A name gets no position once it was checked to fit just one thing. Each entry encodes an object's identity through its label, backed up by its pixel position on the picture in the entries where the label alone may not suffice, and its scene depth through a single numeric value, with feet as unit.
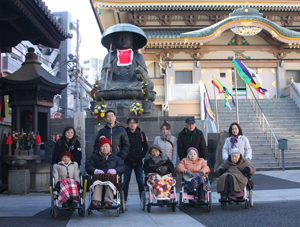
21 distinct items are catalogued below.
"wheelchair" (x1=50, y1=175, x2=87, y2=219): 18.37
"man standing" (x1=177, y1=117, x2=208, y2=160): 22.08
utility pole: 85.34
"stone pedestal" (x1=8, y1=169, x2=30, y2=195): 28.60
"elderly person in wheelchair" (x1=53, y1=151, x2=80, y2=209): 18.24
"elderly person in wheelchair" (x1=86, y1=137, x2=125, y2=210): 18.19
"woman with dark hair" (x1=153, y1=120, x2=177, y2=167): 21.91
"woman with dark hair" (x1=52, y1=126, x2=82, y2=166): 20.58
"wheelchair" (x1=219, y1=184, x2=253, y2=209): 20.14
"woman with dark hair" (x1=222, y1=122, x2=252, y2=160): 22.77
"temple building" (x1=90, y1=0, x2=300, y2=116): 71.15
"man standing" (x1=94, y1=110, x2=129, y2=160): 20.86
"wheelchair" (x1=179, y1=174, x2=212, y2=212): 19.48
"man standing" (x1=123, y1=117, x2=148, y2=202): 21.79
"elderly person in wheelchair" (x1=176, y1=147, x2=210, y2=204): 19.35
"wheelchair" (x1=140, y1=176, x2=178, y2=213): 19.47
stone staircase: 45.52
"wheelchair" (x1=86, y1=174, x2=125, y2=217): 18.27
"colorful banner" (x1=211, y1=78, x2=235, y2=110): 49.70
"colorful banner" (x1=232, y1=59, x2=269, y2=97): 39.29
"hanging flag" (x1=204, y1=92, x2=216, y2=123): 47.65
